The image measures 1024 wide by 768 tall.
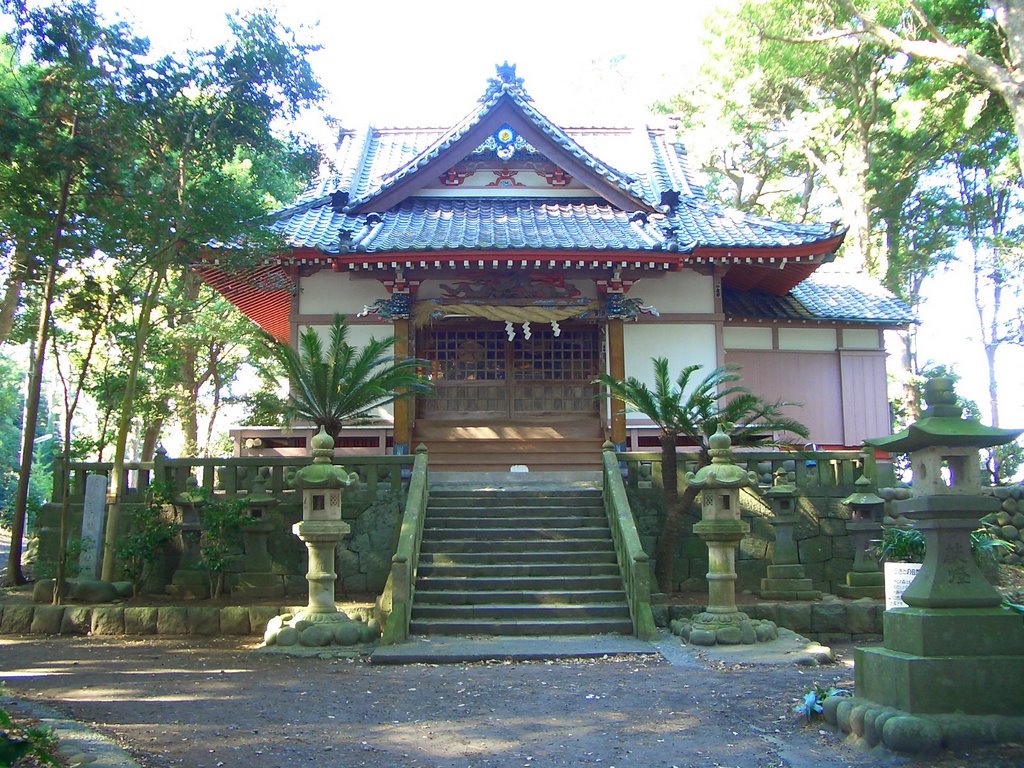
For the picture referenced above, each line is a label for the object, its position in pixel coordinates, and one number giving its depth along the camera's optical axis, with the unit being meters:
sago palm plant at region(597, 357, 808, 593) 11.91
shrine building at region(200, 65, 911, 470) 15.16
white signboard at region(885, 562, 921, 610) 8.85
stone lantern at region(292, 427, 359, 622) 10.12
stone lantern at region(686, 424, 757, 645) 9.92
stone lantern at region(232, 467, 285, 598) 11.97
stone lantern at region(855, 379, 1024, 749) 5.46
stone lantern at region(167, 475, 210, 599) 12.08
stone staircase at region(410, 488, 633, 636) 10.57
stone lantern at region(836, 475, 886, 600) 12.12
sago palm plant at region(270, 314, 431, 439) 12.34
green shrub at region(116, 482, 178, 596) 11.95
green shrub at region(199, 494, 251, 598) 11.66
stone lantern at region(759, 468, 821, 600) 11.98
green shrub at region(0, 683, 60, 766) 3.33
